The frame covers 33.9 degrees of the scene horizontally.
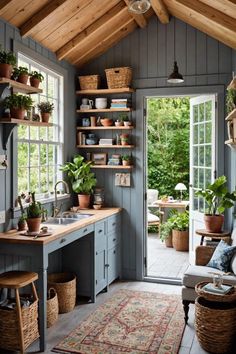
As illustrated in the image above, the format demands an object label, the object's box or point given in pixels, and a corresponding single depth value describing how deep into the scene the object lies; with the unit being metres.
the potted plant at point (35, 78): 3.63
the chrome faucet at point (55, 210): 4.13
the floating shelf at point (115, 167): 4.93
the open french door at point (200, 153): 4.75
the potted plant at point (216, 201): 4.26
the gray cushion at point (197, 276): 3.51
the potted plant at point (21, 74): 3.45
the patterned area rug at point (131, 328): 3.18
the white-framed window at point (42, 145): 3.98
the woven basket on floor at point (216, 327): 3.04
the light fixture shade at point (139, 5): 3.08
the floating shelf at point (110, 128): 4.91
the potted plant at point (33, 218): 3.38
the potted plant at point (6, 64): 3.19
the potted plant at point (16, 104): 3.40
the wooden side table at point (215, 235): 4.27
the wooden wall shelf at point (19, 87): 3.18
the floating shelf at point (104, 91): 4.84
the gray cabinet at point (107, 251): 4.30
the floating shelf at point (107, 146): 4.93
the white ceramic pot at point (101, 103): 5.01
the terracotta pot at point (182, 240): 6.67
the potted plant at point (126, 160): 4.94
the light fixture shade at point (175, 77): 4.27
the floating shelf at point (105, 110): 4.90
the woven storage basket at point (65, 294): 3.91
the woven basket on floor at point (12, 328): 3.02
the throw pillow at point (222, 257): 3.65
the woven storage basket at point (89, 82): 4.98
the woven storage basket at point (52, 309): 3.57
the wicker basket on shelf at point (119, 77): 4.83
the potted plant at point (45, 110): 3.93
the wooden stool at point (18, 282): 2.94
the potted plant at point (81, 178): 4.75
